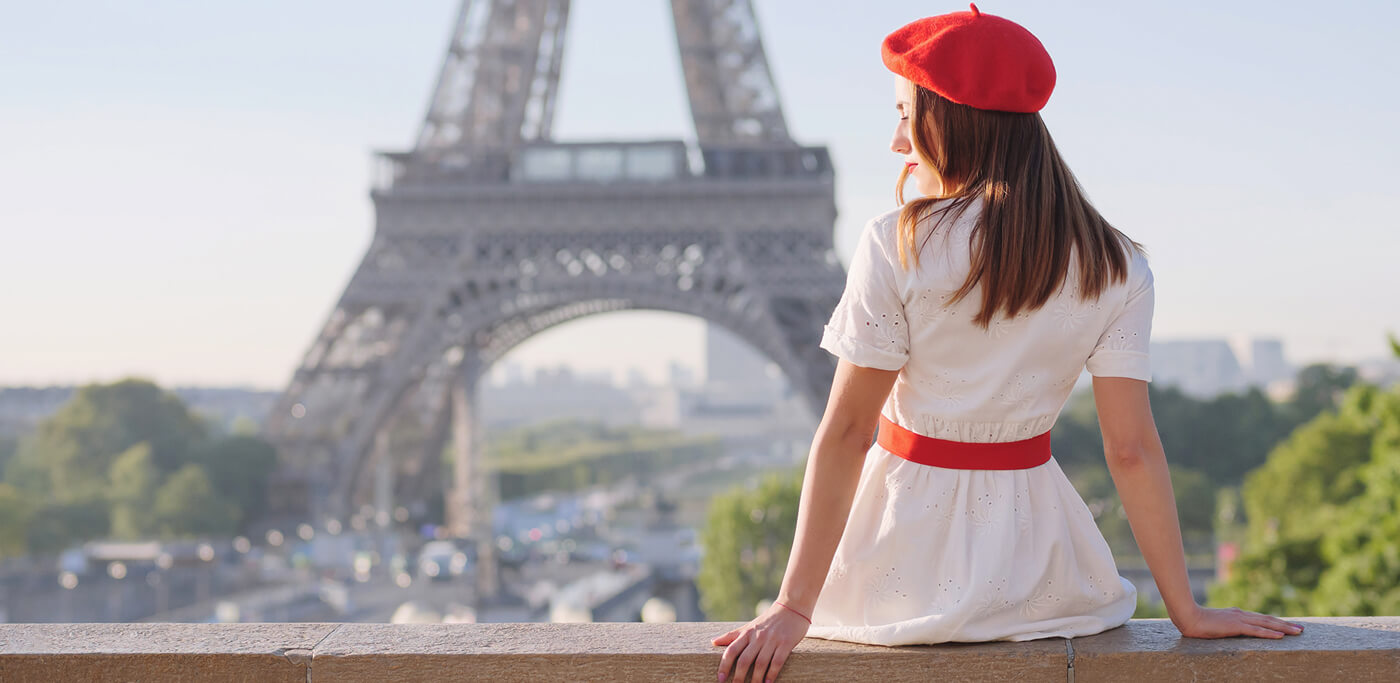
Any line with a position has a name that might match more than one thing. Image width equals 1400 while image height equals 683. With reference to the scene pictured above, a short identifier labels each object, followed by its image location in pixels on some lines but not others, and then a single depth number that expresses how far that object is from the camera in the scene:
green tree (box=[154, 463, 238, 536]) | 34.41
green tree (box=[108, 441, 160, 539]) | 35.56
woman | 2.34
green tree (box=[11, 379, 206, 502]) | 39.69
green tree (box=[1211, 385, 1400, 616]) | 10.37
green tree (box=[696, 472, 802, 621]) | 27.34
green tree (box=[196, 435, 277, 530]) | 35.13
